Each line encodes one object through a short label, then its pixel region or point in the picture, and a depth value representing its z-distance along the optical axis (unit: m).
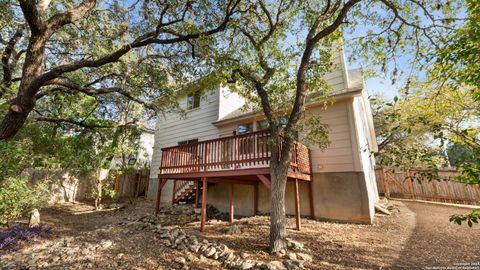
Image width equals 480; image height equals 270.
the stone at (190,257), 4.93
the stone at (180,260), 4.78
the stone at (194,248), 5.37
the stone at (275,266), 4.21
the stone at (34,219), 7.30
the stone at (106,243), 5.49
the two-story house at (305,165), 7.62
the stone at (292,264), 4.30
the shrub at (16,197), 5.83
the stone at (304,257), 4.77
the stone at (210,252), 5.11
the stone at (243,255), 4.88
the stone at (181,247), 5.51
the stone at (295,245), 5.30
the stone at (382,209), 8.74
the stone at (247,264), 4.39
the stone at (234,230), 6.71
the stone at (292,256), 4.74
